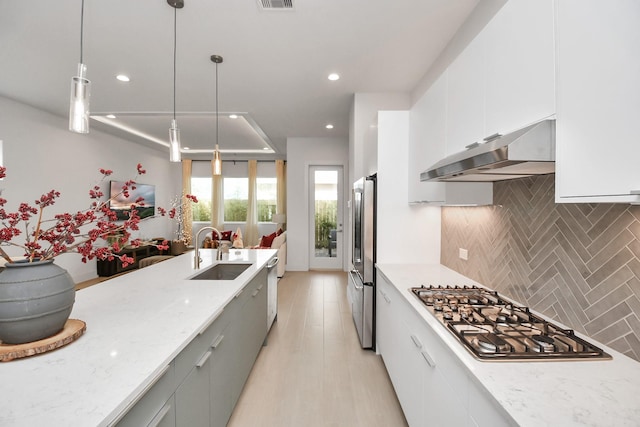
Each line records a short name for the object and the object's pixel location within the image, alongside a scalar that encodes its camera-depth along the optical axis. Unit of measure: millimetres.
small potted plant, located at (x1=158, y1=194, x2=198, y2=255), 6809
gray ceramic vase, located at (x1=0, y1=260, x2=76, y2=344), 916
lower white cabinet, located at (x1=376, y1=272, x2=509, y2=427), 946
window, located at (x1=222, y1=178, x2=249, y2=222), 8430
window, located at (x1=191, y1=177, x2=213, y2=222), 8445
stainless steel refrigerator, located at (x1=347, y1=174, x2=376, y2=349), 2654
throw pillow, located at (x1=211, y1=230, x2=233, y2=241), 6660
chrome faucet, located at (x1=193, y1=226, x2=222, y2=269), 2317
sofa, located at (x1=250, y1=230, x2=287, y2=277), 5555
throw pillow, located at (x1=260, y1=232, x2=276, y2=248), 5680
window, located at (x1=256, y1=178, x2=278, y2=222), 8326
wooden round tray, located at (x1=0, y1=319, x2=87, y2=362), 908
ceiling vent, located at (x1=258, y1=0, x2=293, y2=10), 2143
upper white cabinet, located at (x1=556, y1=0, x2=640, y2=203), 745
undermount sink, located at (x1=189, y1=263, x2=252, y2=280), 2560
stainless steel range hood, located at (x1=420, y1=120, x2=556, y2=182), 1022
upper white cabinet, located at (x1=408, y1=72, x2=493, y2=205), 1918
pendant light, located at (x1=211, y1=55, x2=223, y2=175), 3012
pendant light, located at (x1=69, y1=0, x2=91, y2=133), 1296
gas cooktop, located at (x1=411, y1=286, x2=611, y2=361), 1005
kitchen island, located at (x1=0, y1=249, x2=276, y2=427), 707
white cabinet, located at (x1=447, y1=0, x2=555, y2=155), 1046
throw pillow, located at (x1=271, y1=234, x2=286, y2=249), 5524
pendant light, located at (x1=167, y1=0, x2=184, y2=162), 2158
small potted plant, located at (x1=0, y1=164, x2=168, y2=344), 921
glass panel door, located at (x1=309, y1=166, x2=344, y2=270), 6215
